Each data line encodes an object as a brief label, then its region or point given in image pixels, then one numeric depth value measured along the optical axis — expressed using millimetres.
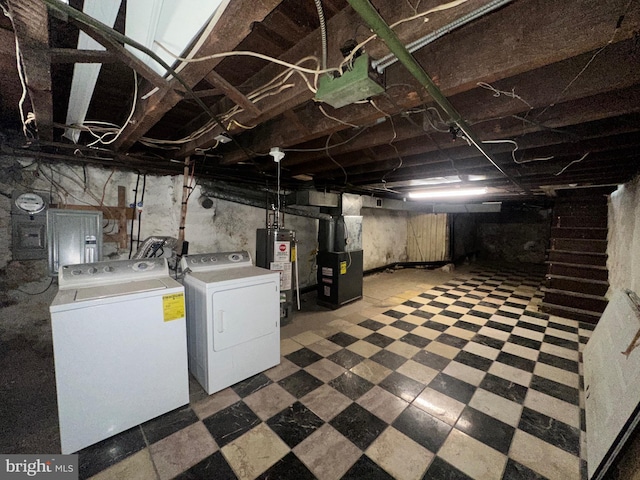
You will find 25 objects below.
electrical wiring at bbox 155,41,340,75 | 1040
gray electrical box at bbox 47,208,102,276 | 2381
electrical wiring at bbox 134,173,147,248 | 2973
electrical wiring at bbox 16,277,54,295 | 2414
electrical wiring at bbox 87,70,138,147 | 1512
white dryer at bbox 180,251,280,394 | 2004
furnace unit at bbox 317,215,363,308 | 3988
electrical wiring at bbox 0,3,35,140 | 869
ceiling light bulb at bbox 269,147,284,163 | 2329
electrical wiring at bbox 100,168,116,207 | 2750
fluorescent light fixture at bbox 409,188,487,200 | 3945
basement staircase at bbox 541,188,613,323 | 3590
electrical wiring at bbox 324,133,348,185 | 2330
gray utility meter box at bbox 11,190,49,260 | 2332
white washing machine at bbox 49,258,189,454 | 1492
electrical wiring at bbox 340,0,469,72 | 802
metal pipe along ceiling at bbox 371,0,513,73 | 827
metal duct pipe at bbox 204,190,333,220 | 3498
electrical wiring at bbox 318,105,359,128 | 1673
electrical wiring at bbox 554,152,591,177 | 2389
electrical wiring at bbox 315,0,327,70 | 865
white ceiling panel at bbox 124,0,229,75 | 876
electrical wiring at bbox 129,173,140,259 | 2942
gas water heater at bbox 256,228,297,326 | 3344
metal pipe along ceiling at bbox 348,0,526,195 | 718
